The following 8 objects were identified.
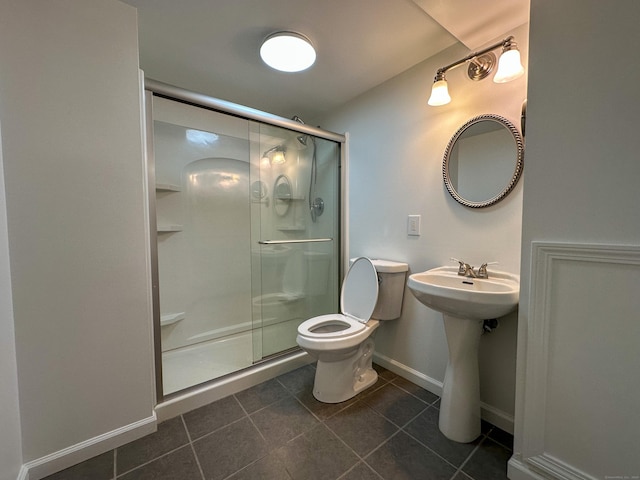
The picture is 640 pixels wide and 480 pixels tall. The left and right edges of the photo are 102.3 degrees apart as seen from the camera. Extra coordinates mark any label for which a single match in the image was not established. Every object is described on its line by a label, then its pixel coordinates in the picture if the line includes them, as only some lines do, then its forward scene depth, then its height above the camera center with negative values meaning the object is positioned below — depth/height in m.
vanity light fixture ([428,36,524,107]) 1.16 +0.81
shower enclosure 2.11 -0.02
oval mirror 1.32 +0.37
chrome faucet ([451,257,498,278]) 1.40 -0.24
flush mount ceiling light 1.41 +1.01
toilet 1.55 -0.65
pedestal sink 1.26 -0.67
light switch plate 1.74 +0.02
